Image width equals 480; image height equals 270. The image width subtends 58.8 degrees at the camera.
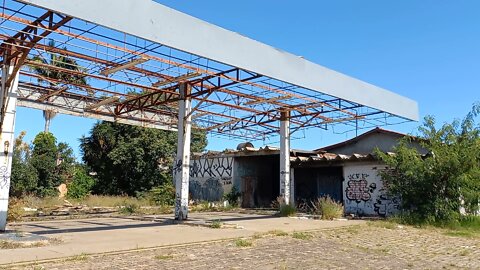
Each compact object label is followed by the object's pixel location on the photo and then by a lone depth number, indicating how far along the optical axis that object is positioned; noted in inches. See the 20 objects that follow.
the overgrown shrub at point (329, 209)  771.0
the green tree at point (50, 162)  1288.1
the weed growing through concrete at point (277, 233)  528.2
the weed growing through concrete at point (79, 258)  337.4
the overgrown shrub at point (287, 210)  839.7
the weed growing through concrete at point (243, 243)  440.8
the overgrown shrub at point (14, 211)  661.3
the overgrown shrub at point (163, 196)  1125.1
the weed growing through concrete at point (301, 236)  509.0
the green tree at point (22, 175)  1202.0
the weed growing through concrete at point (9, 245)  389.4
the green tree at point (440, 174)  684.7
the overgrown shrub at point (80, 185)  1398.9
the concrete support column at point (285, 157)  896.3
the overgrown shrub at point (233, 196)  1101.8
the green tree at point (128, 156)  1381.6
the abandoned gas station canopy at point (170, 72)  443.2
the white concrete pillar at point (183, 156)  690.0
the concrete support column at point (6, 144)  497.7
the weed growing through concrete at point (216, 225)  596.2
